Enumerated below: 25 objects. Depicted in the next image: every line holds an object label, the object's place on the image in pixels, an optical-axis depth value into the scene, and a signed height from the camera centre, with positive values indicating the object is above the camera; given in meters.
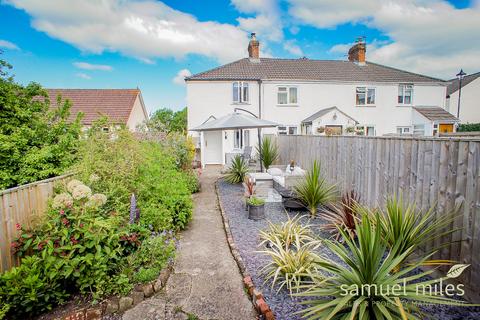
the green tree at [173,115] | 48.96 +6.15
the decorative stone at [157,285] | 3.25 -1.96
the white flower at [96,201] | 3.43 -0.85
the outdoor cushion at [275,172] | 8.31 -1.11
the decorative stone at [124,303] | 2.91 -1.97
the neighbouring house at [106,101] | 21.50 +3.98
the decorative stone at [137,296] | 3.04 -1.96
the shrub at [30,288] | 2.59 -1.60
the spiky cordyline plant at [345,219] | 4.34 -1.50
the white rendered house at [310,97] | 17.20 +3.33
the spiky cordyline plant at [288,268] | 3.09 -1.72
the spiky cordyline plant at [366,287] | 2.00 -1.33
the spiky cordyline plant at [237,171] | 9.95 -1.28
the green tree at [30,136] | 4.59 +0.18
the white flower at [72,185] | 3.58 -0.62
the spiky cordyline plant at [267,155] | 11.66 -0.69
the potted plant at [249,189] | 6.61 -1.36
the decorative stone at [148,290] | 3.15 -1.95
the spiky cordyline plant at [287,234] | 4.20 -1.70
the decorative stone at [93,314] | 2.76 -1.97
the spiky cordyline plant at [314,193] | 5.86 -1.31
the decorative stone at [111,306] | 2.85 -1.95
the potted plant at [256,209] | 5.73 -1.63
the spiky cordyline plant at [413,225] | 3.08 -1.19
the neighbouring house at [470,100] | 27.48 +4.34
